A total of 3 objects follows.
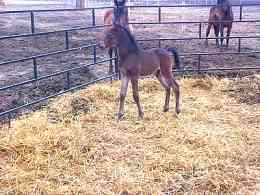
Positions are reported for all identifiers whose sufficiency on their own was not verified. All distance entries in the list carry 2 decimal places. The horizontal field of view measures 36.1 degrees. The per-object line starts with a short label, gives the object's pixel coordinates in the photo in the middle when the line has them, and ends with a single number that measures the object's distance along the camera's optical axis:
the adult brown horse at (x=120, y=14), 7.10
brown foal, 5.07
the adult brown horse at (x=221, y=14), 9.73
